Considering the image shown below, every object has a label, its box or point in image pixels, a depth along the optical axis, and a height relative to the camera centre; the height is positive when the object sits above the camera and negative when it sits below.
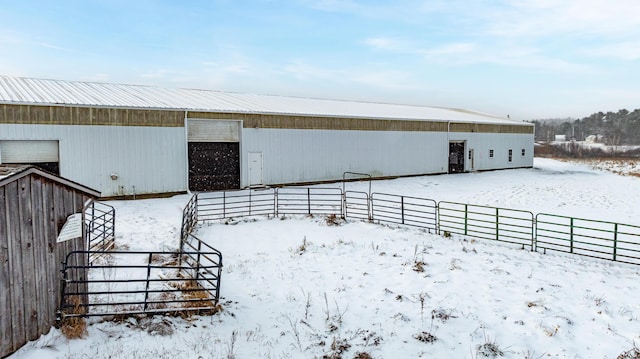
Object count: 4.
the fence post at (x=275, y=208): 18.42 -2.86
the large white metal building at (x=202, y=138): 18.83 +0.30
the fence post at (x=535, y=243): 13.74 -3.14
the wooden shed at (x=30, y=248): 6.59 -1.73
